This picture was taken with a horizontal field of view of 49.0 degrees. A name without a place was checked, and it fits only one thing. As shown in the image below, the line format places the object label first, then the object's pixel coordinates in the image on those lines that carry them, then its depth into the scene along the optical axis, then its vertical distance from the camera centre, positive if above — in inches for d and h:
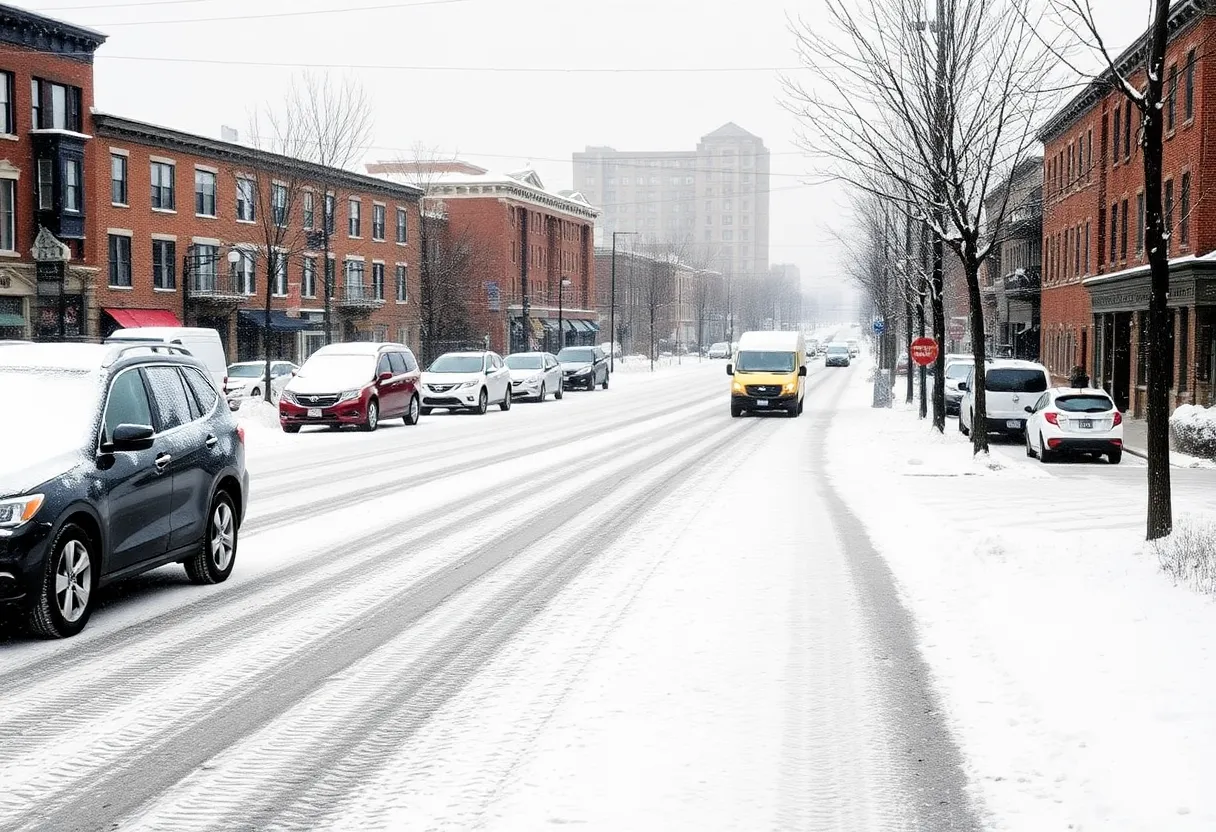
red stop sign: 1103.6 +4.0
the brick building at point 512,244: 3307.1 +298.2
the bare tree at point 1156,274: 441.4 +26.7
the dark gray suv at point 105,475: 295.4 -28.5
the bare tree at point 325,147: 1685.5 +270.2
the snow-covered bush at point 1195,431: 914.7 -53.4
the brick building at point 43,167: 1638.8 +244.3
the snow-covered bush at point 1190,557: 361.7 -59.6
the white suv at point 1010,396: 1096.2 -33.2
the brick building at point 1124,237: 1210.6 +137.0
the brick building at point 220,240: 1839.3 +183.6
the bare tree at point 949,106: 855.1 +165.0
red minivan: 1109.7 -25.8
